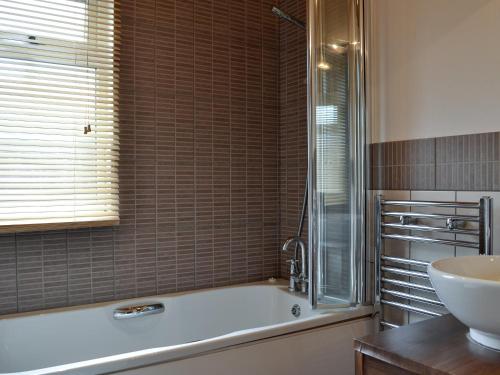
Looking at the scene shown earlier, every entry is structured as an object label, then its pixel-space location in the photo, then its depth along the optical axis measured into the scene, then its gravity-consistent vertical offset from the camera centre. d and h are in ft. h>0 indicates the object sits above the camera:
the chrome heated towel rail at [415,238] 5.20 -0.73
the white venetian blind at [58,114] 6.42 +1.13
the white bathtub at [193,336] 5.04 -2.15
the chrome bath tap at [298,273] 7.51 -1.58
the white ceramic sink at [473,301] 3.20 -0.91
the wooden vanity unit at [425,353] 3.21 -1.34
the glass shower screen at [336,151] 6.17 +0.49
